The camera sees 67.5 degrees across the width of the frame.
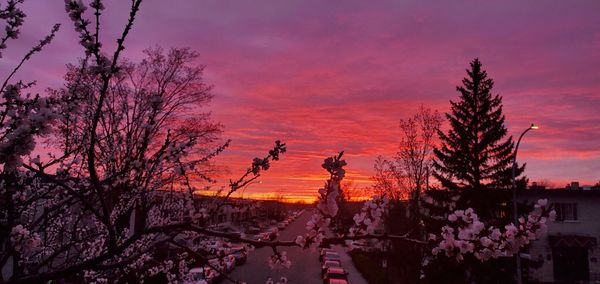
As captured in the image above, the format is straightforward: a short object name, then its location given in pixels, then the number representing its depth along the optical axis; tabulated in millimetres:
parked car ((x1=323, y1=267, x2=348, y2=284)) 25688
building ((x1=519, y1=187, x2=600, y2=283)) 30781
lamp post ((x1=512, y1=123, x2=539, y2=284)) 18125
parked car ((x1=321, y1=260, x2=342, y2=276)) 32062
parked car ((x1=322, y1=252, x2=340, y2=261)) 35594
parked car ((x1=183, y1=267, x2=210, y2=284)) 23003
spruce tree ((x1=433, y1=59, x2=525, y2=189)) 26812
